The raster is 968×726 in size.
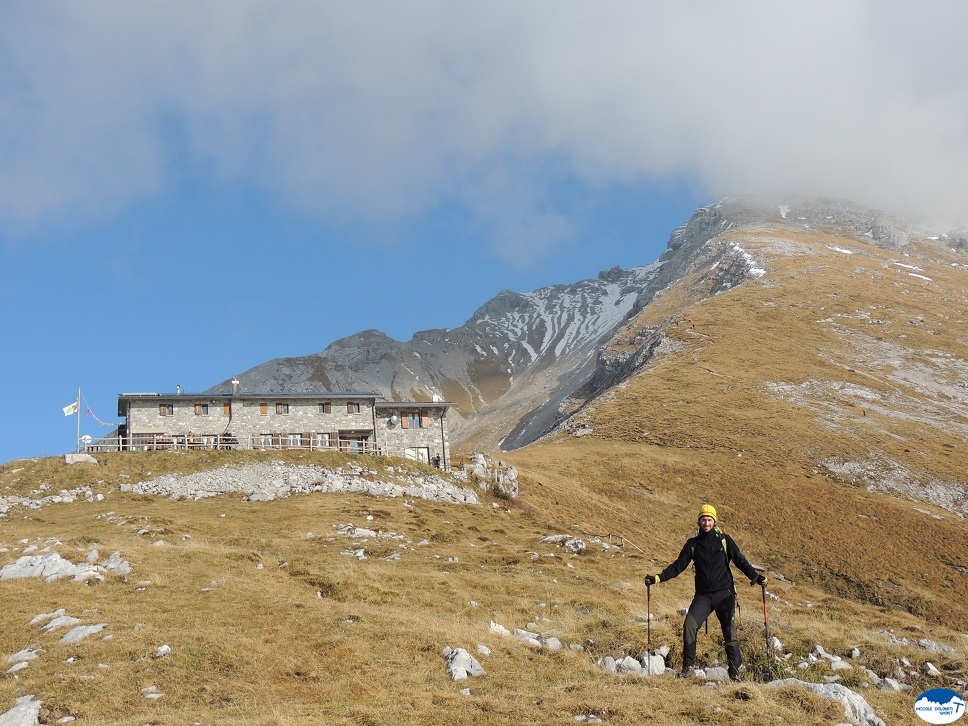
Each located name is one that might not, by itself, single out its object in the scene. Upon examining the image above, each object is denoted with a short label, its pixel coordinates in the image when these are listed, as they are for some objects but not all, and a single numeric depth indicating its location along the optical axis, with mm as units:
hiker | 15617
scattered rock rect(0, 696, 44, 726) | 13820
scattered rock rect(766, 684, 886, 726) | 12587
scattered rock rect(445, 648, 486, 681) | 16391
